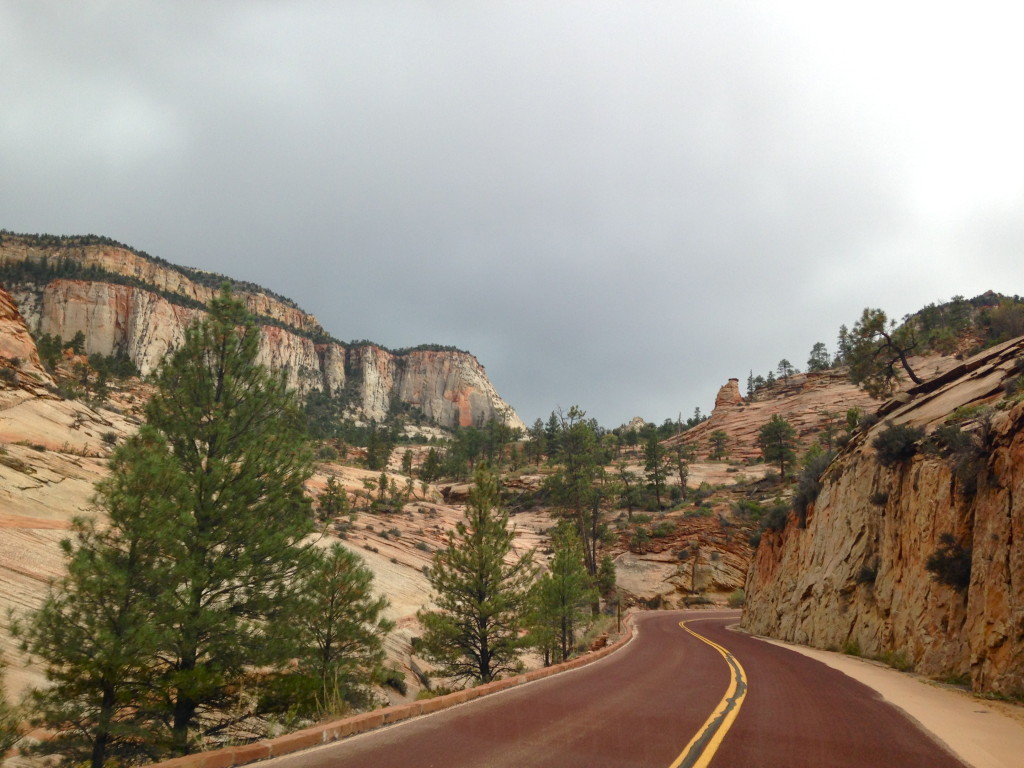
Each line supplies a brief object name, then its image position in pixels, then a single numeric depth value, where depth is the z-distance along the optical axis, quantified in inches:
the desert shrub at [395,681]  747.8
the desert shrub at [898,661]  538.0
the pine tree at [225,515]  418.6
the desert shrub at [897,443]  663.1
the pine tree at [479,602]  821.9
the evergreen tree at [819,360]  4971.7
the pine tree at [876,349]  1159.6
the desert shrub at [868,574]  682.3
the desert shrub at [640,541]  2086.6
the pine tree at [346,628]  591.8
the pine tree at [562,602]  1005.2
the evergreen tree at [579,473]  1850.4
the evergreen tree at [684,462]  2770.2
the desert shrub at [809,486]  1028.5
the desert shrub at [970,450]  481.7
